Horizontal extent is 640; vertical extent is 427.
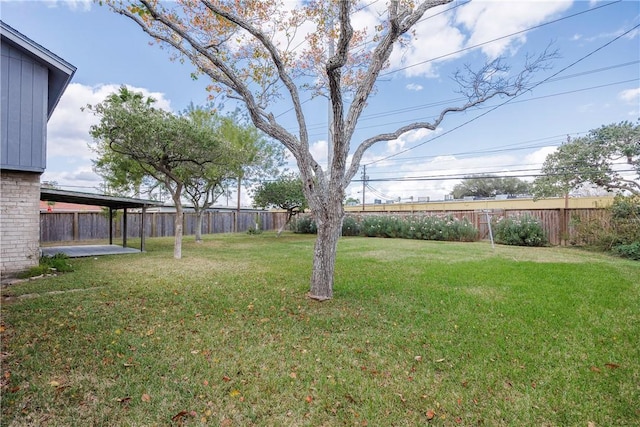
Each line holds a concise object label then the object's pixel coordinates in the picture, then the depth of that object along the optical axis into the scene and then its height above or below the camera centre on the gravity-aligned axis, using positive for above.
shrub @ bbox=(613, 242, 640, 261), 8.62 -0.96
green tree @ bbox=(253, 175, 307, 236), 15.80 +1.04
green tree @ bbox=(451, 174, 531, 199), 33.28 +3.23
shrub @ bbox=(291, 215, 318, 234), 19.16 -0.68
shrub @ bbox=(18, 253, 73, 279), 6.08 -1.16
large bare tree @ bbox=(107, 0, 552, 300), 4.39 +2.66
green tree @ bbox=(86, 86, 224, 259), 7.62 +2.03
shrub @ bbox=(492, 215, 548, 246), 12.19 -0.62
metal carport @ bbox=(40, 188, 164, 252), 8.46 +0.40
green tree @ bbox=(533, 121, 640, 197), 12.34 +2.39
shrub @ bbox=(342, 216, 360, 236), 17.80 -0.65
